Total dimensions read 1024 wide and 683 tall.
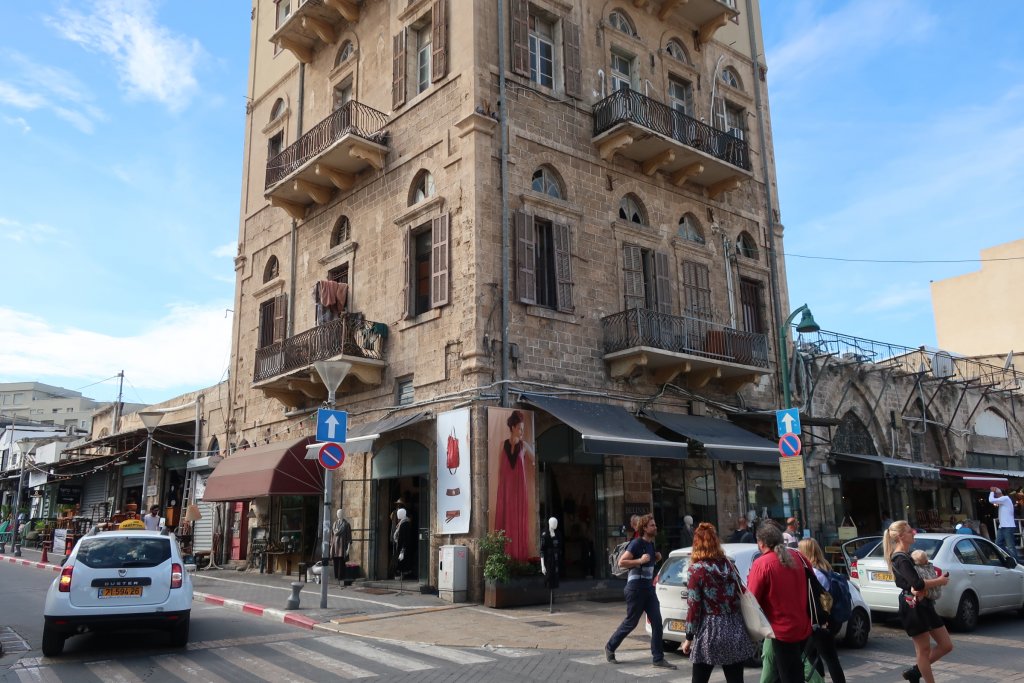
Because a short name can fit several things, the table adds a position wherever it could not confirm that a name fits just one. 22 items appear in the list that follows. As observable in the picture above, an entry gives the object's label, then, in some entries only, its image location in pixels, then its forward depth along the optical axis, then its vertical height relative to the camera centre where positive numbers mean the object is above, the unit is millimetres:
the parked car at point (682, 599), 9359 -1101
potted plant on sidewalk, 13391 -1167
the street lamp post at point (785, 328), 15019 +3358
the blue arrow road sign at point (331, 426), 13344 +1510
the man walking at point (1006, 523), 17344 -473
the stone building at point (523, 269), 15570 +5465
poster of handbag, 14414 +704
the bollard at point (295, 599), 12914 -1358
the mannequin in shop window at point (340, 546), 16672 -658
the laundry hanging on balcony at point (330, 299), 18703 +5092
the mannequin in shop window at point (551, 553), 12898 -693
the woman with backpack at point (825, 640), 6613 -1125
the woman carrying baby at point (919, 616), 6949 -993
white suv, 9188 -852
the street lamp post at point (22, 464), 29381 +2426
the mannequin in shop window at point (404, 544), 15400 -616
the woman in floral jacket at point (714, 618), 5754 -819
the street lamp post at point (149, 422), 20559 +2486
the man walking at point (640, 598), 8867 -1008
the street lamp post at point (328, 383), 13452 +2411
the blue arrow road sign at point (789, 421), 14281 +1521
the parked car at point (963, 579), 11156 -1118
